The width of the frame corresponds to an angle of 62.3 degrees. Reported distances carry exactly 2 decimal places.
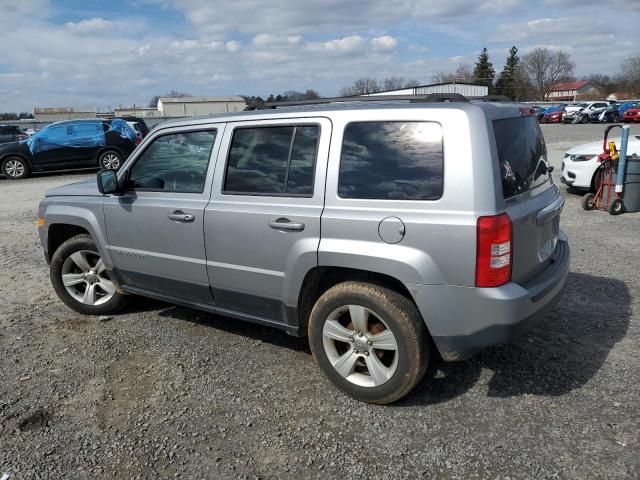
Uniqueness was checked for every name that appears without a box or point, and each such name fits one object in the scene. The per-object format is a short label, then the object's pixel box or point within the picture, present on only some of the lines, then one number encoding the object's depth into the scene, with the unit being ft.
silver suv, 9.45
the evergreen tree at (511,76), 265.75
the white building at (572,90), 270.05
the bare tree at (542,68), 282.15
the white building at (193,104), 226.17
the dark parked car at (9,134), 70.85
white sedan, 30.94
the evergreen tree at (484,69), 261.24
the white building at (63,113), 195.72
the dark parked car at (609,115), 128.06
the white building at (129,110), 240.90
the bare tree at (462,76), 257.26
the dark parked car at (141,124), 69.17
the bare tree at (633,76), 240.73
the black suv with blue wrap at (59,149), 54.60
